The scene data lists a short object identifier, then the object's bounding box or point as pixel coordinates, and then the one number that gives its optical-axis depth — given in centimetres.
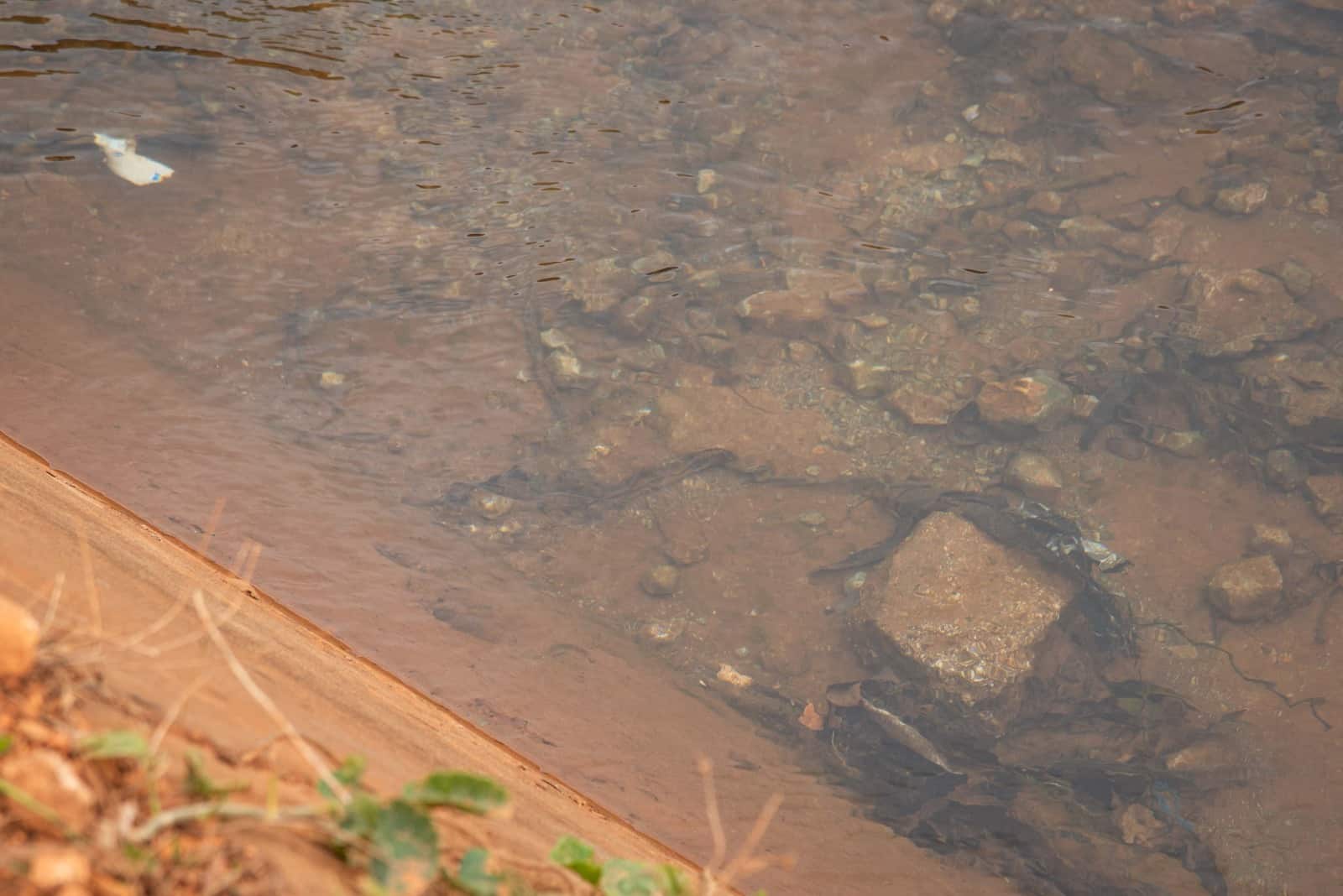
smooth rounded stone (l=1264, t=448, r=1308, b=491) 562
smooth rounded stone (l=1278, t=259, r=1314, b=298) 600
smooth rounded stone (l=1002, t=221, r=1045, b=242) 640
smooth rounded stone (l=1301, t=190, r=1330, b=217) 631
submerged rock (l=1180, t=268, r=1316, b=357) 596
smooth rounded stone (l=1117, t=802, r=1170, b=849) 446
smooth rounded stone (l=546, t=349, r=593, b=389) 583
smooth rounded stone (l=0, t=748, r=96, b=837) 128
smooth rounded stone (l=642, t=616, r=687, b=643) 506
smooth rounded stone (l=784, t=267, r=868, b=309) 617
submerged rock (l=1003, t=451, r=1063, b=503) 565
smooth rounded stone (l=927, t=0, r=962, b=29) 733
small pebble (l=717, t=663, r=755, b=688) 493
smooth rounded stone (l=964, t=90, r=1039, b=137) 688
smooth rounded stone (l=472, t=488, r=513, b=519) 527
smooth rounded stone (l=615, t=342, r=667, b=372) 600
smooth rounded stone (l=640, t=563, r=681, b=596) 523
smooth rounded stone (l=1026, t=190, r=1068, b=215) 646
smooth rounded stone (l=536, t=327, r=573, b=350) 591
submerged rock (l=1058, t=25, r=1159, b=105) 686
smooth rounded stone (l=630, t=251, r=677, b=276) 620
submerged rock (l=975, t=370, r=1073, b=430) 581
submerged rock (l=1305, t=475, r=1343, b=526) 549
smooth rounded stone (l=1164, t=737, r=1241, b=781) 471
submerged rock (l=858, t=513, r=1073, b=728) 490
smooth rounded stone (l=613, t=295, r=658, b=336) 603
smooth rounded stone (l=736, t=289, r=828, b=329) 611
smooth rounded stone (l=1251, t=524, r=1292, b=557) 539
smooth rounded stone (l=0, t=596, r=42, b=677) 144
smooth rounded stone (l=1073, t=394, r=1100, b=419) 588
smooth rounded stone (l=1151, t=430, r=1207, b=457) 583
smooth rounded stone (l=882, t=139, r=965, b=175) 671
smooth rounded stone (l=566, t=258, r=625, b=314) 607
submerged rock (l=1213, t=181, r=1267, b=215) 634
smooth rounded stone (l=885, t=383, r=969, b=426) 589
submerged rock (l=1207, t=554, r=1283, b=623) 518
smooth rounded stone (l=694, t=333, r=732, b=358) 611
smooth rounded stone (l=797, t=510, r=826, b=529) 564
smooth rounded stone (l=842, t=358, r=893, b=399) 601
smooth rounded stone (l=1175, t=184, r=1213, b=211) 641
